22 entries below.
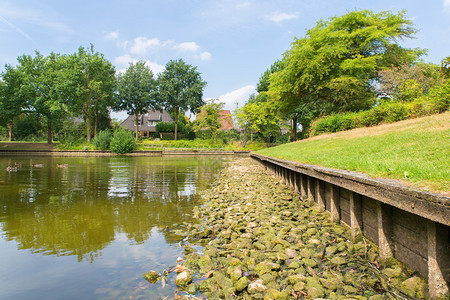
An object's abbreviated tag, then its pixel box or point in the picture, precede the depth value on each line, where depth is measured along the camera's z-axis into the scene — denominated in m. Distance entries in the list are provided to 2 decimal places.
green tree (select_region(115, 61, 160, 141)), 56.69
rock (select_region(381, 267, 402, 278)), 3.31
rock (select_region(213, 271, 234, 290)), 3.48
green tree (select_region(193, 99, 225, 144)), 57.50
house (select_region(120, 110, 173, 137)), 69.38
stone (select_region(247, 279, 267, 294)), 3.28
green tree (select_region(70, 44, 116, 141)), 46.88
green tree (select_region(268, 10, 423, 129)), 24.81
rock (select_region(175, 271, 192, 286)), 3.70
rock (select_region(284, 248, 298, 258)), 4.12
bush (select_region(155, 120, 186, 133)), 61.84
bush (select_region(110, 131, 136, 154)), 40.22
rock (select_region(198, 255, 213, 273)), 3.99
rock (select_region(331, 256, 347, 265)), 3.79
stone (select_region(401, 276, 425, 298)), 2.93
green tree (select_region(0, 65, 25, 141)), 44.72
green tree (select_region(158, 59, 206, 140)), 59.59
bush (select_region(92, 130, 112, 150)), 42.28
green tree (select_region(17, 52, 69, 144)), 44.84
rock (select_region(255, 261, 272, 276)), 3.68
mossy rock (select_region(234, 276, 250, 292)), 3.36
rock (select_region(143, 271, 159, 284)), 3.91
